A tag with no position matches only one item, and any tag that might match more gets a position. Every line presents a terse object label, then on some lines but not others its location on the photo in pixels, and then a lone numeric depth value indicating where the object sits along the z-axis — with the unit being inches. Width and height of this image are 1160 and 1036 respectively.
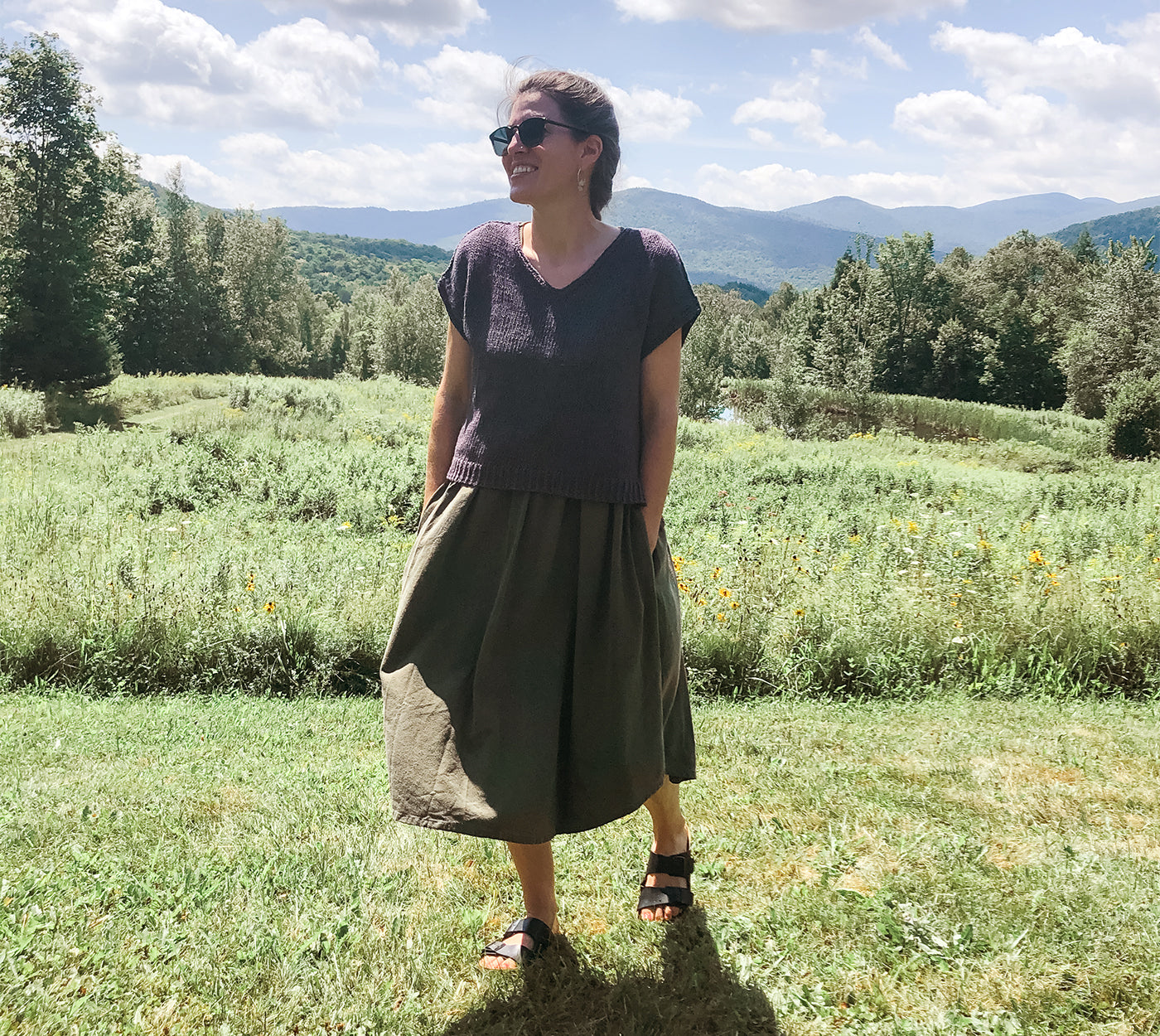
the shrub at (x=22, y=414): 685.9
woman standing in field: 80.0
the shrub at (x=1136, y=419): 913.5
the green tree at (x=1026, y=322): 1800.0
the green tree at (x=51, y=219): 912.0
